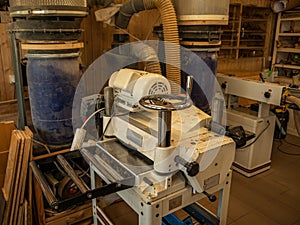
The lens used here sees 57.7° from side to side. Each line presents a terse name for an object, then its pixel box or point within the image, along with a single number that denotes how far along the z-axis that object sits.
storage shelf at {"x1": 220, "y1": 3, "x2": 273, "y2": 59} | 3.85
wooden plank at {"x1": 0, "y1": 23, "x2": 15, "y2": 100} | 2.35
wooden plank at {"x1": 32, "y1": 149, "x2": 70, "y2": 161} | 1.79
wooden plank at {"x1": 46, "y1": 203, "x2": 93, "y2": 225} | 1.99
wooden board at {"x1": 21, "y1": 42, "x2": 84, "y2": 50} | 1.73
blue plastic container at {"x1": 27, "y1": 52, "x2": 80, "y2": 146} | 1.78
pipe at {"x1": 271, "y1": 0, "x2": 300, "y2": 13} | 4.04
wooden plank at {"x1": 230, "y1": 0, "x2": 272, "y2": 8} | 3.84
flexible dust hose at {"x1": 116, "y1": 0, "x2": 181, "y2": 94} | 2.00
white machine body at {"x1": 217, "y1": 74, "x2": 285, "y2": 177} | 2.72
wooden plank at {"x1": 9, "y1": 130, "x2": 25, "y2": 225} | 1.74
